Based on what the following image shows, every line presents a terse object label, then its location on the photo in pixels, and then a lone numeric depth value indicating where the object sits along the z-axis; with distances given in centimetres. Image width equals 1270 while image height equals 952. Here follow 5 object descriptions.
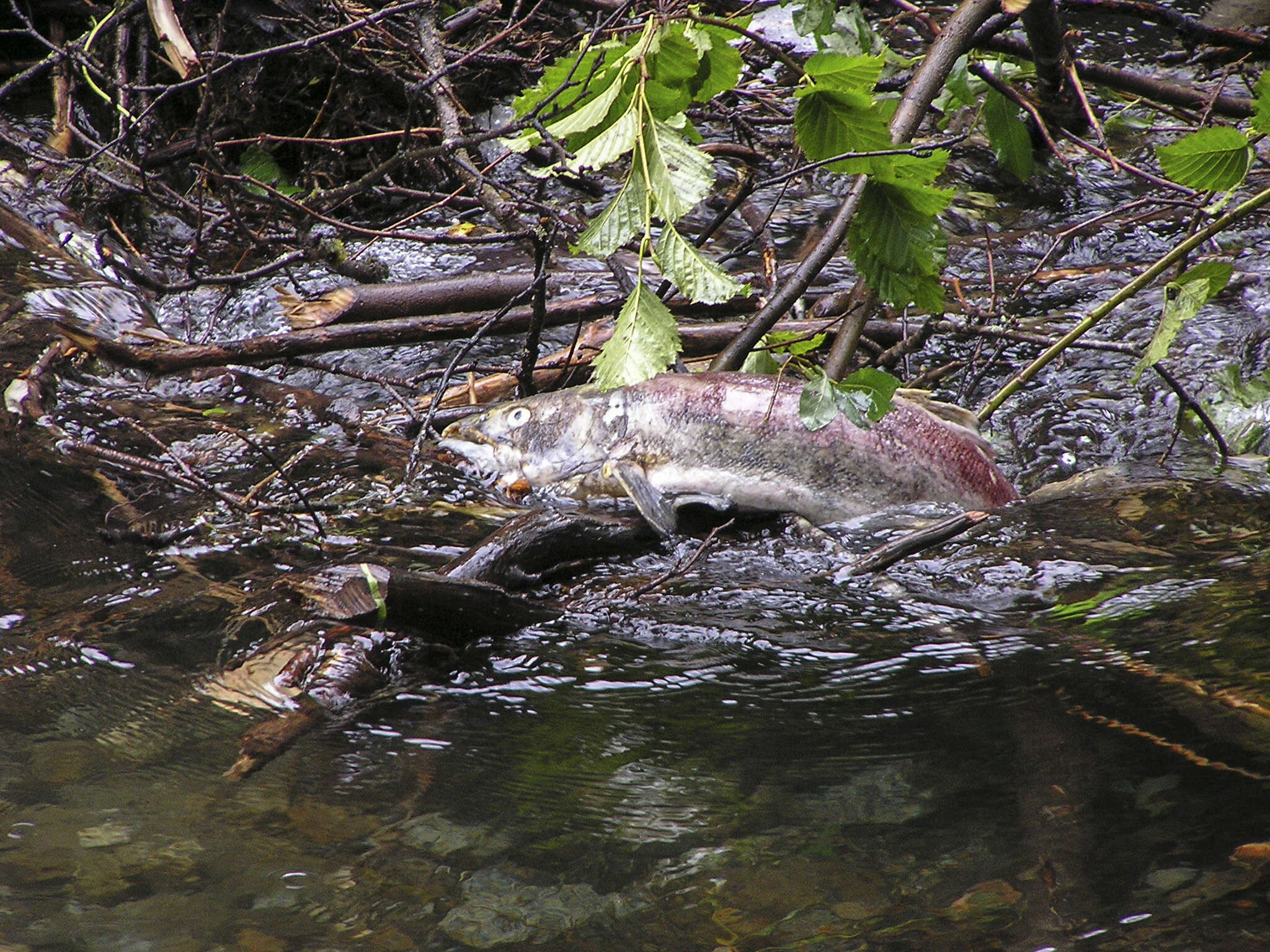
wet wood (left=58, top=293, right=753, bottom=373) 723
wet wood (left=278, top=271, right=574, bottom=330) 814
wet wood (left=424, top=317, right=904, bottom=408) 820
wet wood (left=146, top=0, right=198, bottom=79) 998
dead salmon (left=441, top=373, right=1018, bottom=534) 680
